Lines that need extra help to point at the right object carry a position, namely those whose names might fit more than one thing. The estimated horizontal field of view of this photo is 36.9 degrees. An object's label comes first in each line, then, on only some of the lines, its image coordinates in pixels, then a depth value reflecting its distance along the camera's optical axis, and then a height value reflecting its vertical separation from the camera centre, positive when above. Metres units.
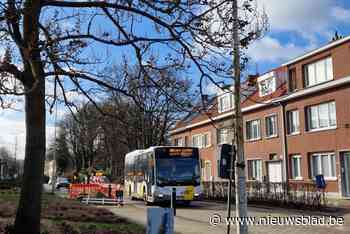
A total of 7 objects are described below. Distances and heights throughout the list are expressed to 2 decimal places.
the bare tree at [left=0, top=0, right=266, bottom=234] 11.22 +2.99
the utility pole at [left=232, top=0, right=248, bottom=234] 11.27 +1.33
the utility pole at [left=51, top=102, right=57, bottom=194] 46.97 +1.24
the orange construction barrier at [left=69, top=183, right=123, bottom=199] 34.28 +0.05
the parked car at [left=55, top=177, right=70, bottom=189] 74.28 +1.13
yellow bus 27.28 +0.85
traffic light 12.22 +0.64
